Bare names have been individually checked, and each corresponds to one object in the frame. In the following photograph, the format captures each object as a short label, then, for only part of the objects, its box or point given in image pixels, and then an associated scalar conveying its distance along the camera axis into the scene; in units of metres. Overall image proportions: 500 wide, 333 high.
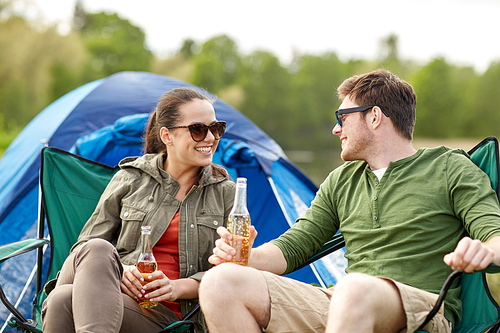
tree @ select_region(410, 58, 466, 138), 44.66
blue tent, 3.31
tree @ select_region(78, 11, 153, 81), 41.00
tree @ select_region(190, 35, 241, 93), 43.94
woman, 1.86
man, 1.60
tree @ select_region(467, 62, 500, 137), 43.03
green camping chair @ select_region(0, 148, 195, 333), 2.64
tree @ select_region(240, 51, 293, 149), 50.19
